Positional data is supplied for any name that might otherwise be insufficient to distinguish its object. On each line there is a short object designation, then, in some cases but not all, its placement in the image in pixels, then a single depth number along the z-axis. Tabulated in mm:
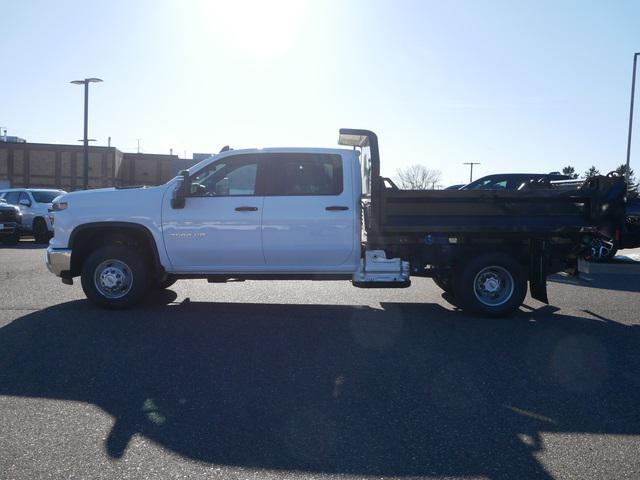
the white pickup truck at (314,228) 8367
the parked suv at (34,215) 21547
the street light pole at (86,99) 29797
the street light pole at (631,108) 27578
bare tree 54500
